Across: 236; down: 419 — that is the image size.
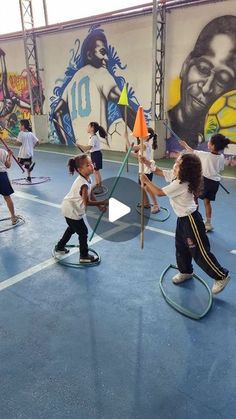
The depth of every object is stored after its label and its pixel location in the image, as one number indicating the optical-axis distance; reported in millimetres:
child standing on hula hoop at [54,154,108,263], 3953
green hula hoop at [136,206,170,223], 5600
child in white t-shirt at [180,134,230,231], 4645
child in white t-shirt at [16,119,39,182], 7660
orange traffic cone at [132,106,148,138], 3465
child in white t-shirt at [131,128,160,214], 5859
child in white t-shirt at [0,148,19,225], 5291
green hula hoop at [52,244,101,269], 4168
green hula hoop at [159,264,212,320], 3172
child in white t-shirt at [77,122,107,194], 6863
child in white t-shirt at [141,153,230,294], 3217
